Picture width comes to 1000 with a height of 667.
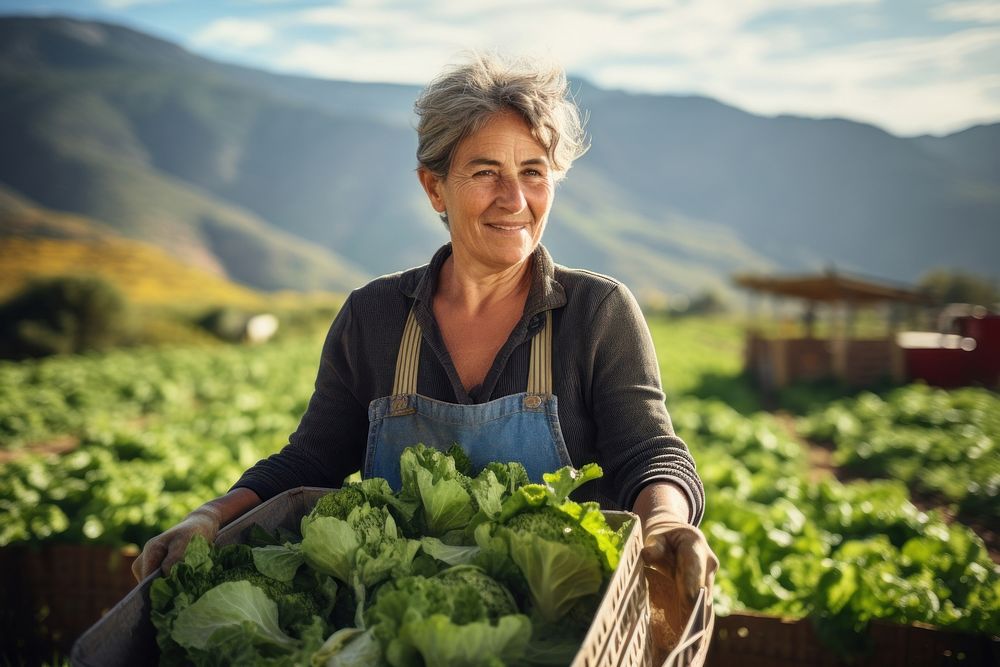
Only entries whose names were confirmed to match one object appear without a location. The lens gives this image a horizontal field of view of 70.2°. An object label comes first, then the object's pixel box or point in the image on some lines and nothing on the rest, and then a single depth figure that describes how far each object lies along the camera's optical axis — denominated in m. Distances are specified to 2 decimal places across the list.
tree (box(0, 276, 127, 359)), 22.31
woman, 1.98
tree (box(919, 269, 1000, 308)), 45.09
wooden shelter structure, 14.13
